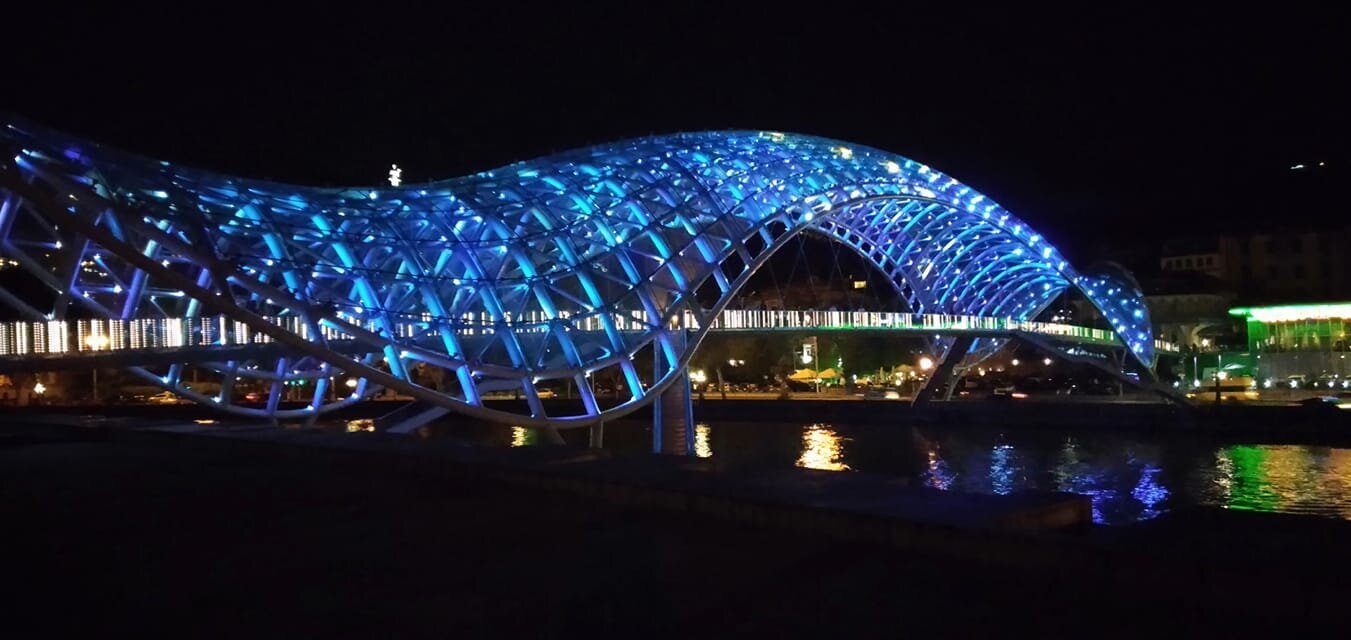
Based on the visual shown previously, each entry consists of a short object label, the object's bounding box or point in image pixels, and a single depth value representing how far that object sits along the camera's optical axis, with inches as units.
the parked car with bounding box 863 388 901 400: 3491.6
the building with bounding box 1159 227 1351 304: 4424.2
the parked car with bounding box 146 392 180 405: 3521.2
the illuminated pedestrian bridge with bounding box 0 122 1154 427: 1017.5
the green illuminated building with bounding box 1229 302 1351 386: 3358.8
